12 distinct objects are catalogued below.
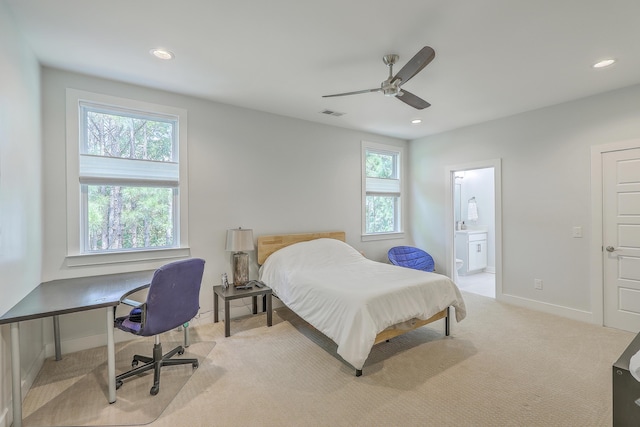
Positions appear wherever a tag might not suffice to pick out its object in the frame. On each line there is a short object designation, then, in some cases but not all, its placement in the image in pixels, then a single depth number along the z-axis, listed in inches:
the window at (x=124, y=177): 113.7
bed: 94.0
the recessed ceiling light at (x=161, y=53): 96.9
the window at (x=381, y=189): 202.1
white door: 126.2
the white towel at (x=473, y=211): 260.4
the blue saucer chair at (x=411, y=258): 195.0
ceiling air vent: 157.0
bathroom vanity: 237.3
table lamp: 135.0
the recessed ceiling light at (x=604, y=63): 103.9
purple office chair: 84.8
